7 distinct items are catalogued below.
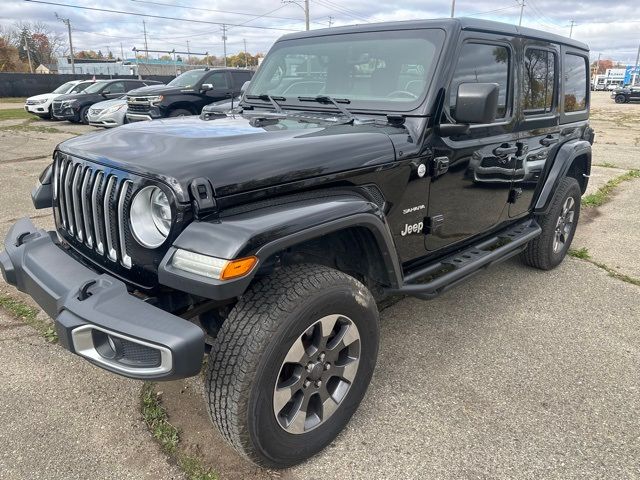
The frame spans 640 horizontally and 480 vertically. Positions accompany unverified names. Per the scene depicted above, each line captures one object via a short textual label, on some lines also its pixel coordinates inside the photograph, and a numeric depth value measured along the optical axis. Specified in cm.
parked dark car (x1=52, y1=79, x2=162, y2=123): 1648
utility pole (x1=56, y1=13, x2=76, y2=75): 5998
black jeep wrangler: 191
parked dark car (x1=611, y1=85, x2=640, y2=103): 3562
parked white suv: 1797
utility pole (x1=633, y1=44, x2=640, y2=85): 5766
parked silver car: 1366
